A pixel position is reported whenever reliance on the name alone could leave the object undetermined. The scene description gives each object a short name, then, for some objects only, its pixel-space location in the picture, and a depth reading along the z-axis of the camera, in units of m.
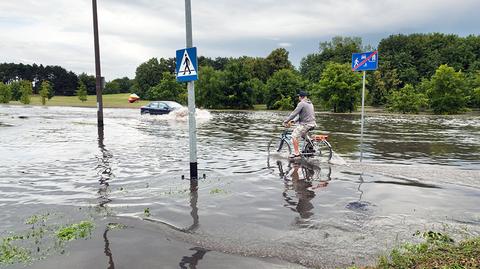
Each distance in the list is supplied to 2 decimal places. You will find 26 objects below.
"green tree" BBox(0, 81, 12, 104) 82.06
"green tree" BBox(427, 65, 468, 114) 54.22
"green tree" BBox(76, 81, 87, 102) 81.38
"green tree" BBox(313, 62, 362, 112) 56.06
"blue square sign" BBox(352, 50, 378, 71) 12.45
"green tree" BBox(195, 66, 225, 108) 68.88
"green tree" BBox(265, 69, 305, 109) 68.81
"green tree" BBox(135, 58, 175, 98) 107.00
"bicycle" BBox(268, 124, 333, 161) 12.45
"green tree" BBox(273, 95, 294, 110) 66.31
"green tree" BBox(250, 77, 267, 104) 70.55
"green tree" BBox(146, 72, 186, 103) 67.62
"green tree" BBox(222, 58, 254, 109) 68.44
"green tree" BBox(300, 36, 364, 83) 89.25
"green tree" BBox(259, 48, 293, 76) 91.19
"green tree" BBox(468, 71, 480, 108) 58.63
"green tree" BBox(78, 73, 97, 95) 125.18
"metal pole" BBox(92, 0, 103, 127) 21.80
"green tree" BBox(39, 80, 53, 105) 73.19
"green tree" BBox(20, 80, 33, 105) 75.00
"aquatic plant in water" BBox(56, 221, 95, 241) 5.63
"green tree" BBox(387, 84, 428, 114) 54.91
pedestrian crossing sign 8.46
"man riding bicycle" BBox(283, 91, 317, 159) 12.02
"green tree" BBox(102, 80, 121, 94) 131.00
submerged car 36.62
